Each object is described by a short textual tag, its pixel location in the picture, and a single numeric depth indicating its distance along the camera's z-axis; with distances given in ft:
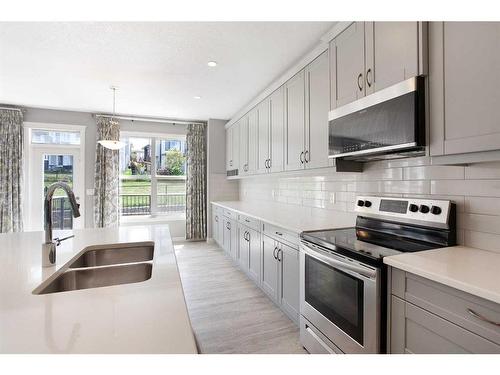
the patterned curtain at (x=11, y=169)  13.87
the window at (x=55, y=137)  15.20
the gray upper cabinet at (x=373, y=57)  4.72
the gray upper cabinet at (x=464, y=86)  3.74
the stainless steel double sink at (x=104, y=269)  4.13
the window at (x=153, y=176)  17.40
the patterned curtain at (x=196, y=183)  17.78
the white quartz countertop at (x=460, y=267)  3.09
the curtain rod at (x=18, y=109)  13.98
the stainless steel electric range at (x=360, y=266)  4.40
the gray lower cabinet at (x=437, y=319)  3.07
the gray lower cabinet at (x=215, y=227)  16.08
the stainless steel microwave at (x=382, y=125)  4.68
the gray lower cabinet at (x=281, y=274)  7.18
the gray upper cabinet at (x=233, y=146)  15.30
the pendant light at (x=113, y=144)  11.20
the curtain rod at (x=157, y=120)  16.37
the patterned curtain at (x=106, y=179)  15.64
